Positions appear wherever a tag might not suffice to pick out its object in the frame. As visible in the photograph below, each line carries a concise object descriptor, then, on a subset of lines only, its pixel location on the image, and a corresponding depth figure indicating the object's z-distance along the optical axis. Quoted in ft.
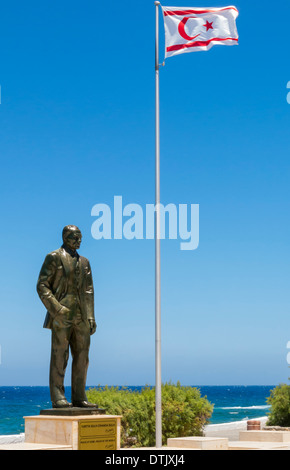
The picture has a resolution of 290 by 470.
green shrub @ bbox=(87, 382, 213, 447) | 64.13
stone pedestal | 39.63
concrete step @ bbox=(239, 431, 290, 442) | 56.95
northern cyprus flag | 53.47
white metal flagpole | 51.90
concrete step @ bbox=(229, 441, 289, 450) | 49.57
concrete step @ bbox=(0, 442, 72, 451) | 38.52
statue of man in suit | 42.65
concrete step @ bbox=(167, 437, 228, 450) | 47.76
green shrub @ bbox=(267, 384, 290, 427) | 78.79
